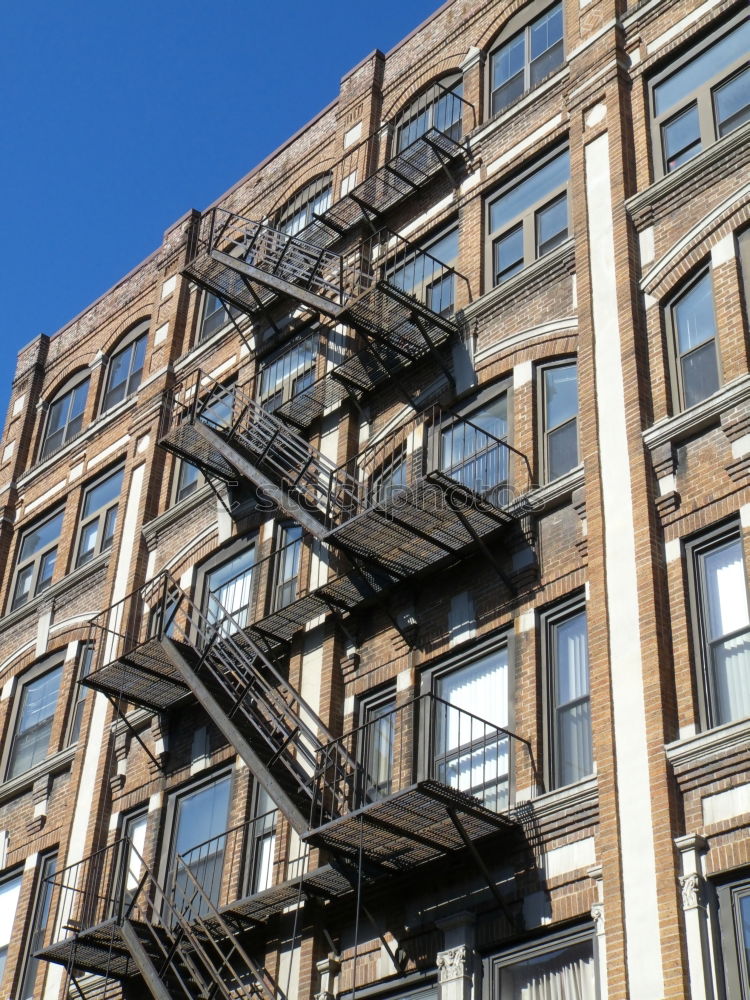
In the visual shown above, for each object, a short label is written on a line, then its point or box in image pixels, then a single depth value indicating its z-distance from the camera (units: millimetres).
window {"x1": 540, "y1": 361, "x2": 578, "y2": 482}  20047
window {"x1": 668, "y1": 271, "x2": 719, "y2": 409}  18547
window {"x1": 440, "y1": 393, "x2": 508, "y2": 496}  20609
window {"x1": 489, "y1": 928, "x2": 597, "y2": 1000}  15625
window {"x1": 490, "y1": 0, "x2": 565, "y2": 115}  25328
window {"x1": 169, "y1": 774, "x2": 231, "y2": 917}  21578
